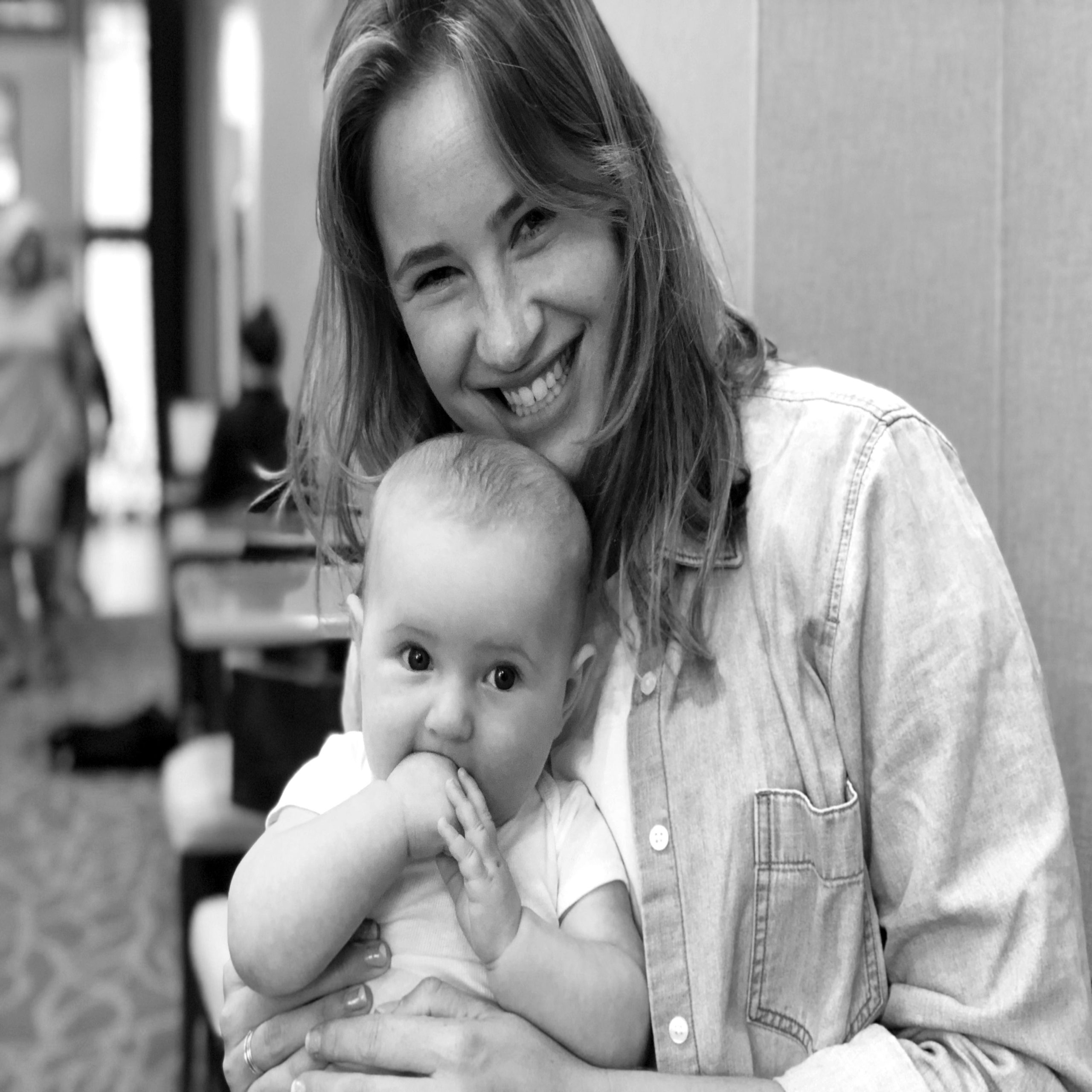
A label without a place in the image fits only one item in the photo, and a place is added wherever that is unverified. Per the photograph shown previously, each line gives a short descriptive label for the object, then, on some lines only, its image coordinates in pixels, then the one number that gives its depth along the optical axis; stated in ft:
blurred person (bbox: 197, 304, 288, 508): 15.01
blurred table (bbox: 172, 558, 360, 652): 9.32
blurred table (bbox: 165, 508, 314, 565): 11.48
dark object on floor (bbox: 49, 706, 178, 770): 15.85
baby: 3.44
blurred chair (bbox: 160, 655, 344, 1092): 6.59
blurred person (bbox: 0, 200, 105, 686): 19.26
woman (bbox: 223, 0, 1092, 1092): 3.40
